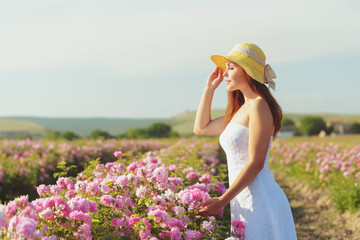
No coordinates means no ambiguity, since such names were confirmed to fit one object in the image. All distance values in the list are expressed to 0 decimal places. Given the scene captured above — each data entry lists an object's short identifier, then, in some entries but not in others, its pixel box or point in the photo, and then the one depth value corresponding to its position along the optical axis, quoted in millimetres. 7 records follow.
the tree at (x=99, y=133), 24930
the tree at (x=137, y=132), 32866
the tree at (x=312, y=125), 59031
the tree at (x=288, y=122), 57050
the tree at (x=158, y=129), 34406
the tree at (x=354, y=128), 56712
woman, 3049
